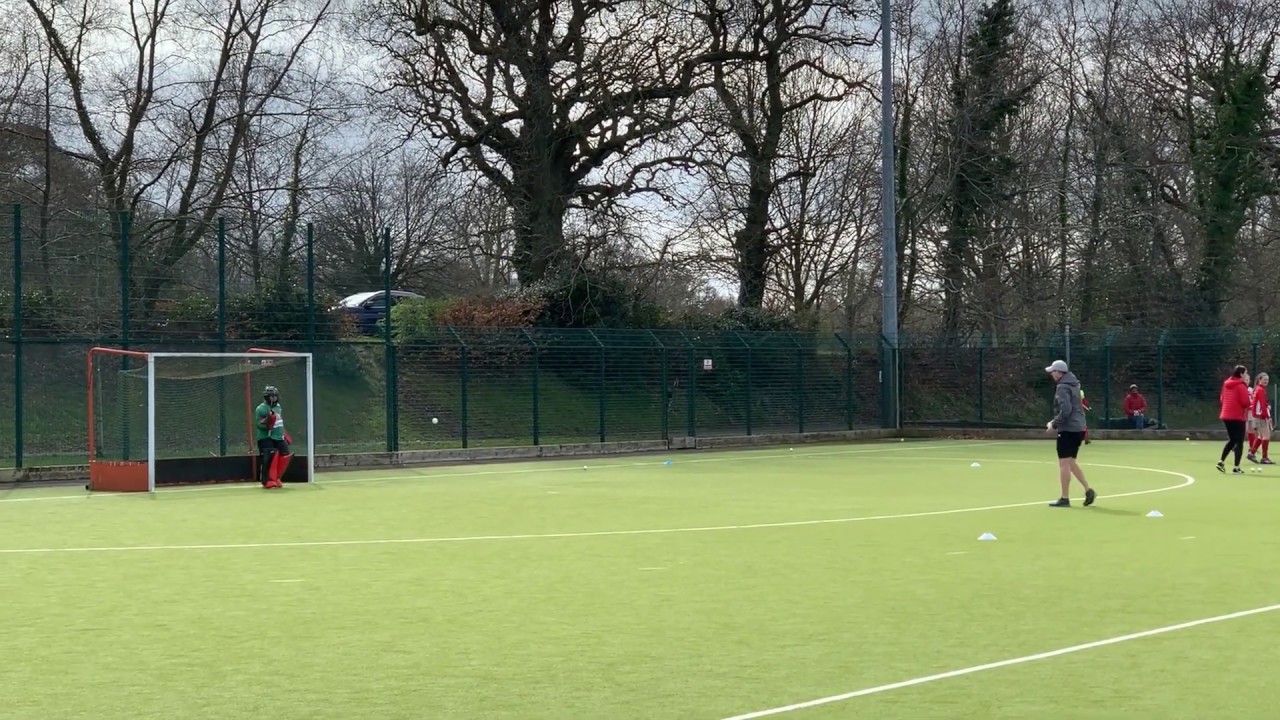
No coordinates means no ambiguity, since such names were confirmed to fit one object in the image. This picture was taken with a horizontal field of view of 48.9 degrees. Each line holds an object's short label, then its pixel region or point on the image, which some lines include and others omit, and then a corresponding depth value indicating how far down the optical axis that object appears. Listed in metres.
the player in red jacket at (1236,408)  22.25
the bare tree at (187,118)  36.69
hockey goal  21.89
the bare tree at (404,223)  39.97
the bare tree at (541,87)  36.53
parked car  31.34
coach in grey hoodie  16.72
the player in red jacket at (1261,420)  24.30
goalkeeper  22.08
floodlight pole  35.00
